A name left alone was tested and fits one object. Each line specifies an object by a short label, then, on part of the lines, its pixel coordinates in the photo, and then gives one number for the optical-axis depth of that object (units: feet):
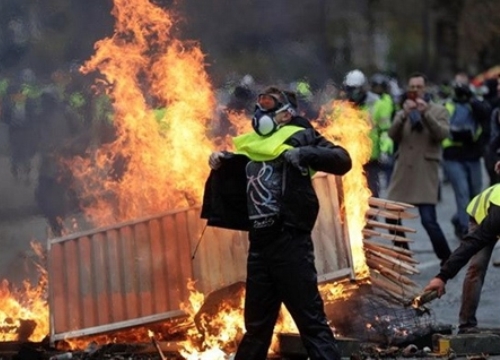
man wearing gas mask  47.44
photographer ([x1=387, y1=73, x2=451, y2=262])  79.41
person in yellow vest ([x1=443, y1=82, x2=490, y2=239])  90.84
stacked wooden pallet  57.03
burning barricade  55.21
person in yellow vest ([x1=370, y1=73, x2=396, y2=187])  112.78
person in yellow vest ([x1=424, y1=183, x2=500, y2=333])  52.03
